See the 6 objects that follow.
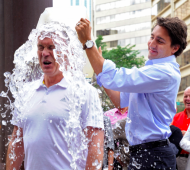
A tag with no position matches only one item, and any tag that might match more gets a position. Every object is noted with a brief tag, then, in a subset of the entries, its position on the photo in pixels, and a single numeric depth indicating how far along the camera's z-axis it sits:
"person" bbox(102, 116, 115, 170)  3.35
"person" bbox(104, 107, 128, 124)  3.94
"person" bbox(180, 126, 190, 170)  3.73
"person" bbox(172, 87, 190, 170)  4.10
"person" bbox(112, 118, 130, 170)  3.79
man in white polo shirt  1.97
